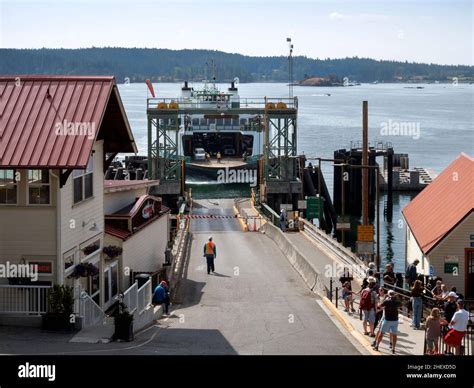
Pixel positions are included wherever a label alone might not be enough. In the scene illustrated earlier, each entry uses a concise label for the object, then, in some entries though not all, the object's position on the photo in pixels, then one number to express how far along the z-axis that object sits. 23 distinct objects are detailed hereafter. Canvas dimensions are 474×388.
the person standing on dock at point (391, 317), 14.13
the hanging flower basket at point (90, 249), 17.63
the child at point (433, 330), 13.45
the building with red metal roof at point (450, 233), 23.19
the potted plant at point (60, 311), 15.46
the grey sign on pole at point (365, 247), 28.34
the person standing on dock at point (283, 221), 36.99
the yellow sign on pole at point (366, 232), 27.58
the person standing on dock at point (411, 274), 20.44
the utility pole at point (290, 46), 70.46
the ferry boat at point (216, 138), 73.75
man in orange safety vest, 25.77
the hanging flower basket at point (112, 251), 18.84
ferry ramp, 14.84
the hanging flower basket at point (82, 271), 16.41
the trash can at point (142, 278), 20.06
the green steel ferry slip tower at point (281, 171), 54.34
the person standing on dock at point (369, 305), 15.60
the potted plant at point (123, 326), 14.75
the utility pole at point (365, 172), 30.58
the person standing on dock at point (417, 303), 16.44
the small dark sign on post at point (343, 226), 33.11
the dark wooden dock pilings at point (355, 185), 60.41
